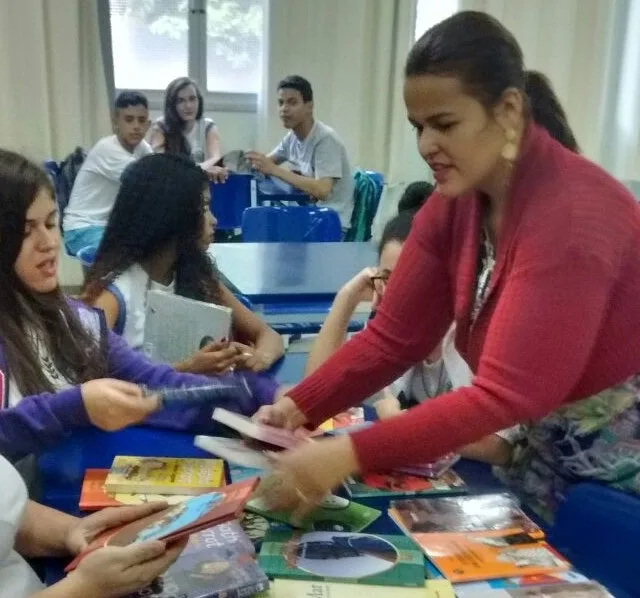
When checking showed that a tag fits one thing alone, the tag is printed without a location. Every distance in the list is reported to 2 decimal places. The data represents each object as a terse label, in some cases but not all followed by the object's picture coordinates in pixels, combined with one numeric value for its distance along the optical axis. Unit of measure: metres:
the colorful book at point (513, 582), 0.97
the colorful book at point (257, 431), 1.15
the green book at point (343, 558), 0.98
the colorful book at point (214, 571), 0.93
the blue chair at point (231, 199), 4.51
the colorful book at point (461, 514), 1.12
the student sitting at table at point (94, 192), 3.92
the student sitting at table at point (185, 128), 4.79
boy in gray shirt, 4.59
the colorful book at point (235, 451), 1.12
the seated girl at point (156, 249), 1.99
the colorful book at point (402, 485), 1.23
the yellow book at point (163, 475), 1.18
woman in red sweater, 0.99
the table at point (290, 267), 2.37
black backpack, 4.36
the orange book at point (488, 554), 1.01
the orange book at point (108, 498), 1.15
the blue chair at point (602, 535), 1.11
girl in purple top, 1.25
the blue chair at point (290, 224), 3.48
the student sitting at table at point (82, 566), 0.90
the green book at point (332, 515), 1.11
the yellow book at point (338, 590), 0.95
